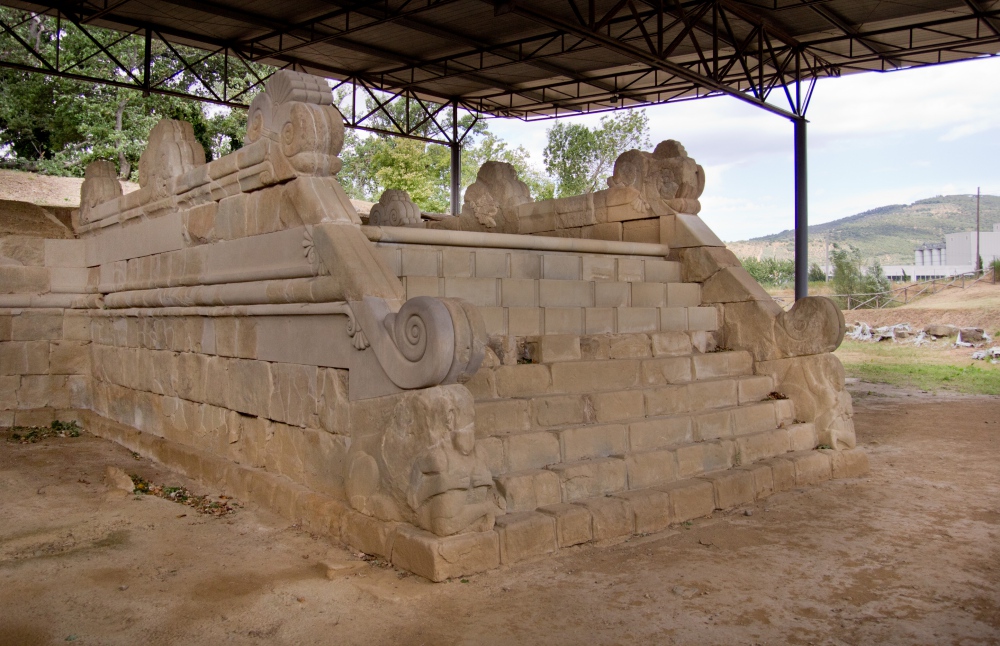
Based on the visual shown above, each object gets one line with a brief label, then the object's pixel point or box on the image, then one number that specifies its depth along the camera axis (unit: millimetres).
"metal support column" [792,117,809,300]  14094
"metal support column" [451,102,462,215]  16938
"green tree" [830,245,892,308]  26750
